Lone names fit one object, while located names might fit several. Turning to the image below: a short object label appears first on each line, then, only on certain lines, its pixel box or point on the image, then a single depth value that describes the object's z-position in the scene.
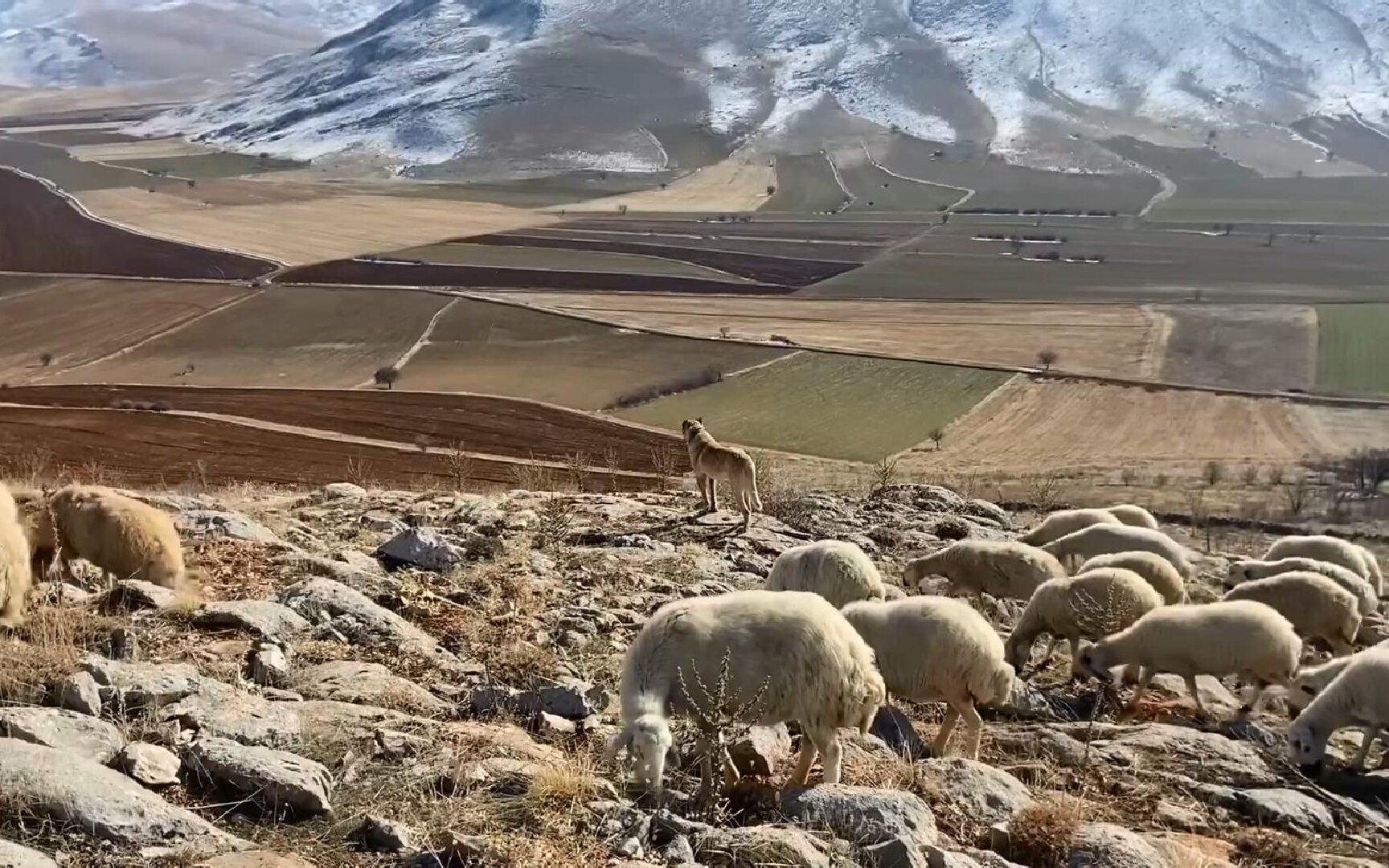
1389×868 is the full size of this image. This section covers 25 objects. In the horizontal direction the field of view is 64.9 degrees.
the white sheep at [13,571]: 6.50
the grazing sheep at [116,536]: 7.78
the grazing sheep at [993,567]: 11.74
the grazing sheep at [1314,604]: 11.13
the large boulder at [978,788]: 5.87
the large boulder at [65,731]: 4.81
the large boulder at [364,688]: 6.44
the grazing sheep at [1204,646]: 9.25
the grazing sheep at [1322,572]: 12.54
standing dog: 14.55
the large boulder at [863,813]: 5.06
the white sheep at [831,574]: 9.16
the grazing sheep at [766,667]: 5.64
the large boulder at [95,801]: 4.28
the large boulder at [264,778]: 4.79
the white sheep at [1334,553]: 14.28
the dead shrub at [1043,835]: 5.39
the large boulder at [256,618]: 7.07
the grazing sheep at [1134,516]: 16.28
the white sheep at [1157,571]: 11.27
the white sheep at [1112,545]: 13.48
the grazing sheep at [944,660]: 7.37
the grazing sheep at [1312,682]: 9.24
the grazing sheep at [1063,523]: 14.79
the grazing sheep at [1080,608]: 9.96
